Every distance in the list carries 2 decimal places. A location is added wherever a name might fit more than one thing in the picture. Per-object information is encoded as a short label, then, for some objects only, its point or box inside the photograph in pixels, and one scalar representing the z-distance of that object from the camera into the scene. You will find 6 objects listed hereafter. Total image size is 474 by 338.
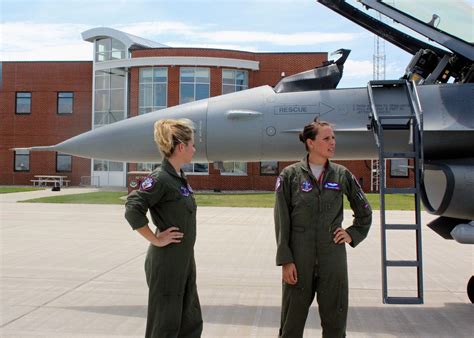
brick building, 28.66
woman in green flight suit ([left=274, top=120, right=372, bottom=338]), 3.47
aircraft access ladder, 4.40
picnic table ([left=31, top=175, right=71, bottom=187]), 31.81
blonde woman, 3.23
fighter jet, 5.22
